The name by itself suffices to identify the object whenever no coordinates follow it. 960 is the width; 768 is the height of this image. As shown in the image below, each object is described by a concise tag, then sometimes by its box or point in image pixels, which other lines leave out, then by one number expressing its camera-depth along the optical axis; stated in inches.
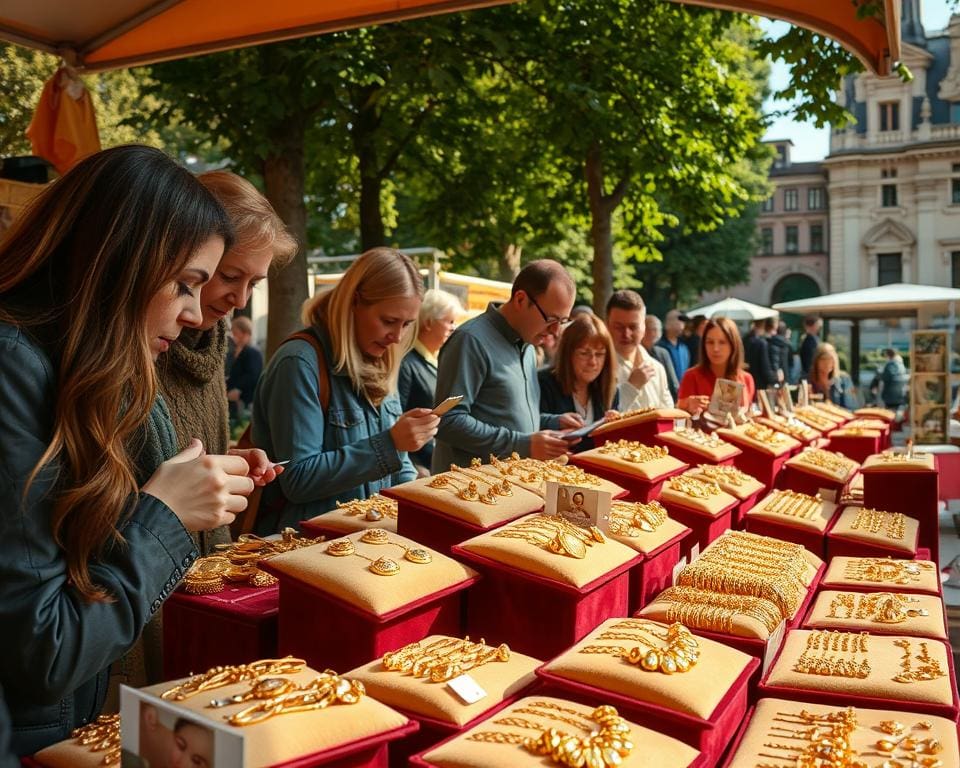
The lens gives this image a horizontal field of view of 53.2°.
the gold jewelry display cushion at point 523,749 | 50.4
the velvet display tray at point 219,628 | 70.0
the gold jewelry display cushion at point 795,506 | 120.3
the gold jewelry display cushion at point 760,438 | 154.2
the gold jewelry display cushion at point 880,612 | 82.7
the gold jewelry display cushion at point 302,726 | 45.1
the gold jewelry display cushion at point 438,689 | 56.6
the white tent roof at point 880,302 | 585.3
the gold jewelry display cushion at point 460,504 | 85.0
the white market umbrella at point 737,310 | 765.3
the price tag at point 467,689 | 57.5
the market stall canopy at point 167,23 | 136.7
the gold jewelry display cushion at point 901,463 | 139.2
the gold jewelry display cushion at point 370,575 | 64.9
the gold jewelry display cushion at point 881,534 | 114.9
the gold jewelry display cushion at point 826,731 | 57.3
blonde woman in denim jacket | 102.8
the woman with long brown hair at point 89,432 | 45.7
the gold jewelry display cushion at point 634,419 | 139.1
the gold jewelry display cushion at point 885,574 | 97.7
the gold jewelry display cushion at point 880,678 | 66.4
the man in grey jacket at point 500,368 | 135.7
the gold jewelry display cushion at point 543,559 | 73.1
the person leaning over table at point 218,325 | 87.3
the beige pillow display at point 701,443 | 137.8
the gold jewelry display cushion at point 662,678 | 58.7
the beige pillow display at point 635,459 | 113.5
